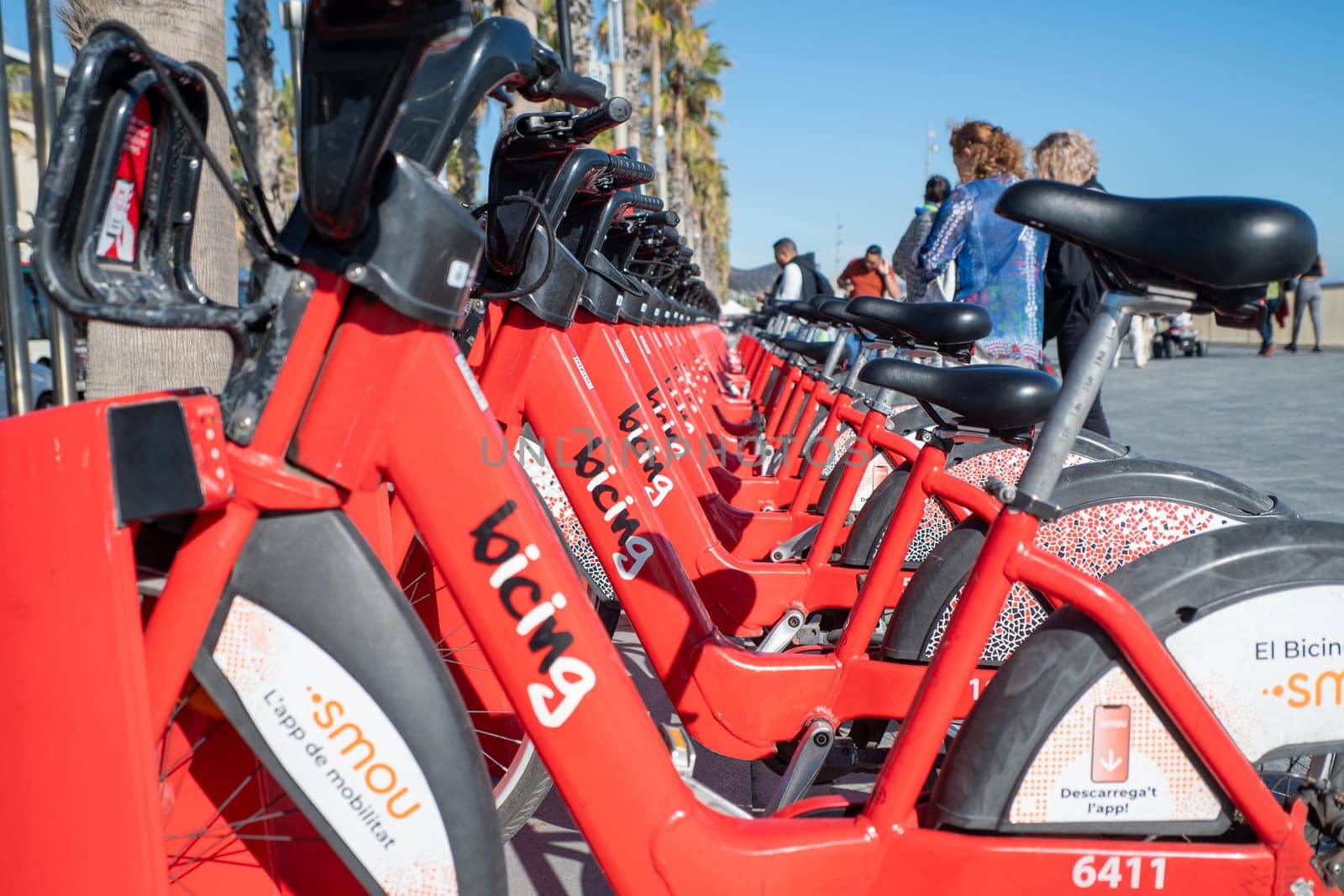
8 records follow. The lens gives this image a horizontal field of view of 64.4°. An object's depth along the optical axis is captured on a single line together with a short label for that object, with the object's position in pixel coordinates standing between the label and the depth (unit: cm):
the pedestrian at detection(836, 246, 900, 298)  1062
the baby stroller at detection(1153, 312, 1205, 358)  2592
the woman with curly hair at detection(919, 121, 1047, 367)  468
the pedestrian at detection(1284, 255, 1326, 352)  2128
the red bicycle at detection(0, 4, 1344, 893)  132
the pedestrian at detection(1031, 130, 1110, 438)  489
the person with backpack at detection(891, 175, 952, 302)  612
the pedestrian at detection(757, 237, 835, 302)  1164
